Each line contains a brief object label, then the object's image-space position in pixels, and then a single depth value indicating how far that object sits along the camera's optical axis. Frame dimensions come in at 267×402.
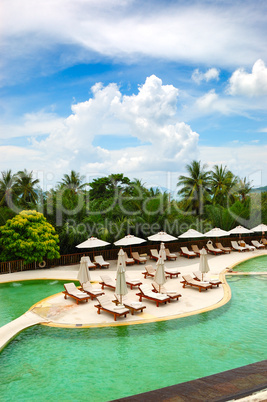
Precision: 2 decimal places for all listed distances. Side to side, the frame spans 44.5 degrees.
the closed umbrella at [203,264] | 14.65
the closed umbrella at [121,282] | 11.41
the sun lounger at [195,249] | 23.44
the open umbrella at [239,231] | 24.95
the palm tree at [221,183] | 38.84
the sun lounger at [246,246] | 24.95
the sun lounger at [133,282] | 14.54
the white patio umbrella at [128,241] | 20.06
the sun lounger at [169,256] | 21.81
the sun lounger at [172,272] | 16.61
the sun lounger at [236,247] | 24.88
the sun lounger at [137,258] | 20.84
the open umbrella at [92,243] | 18.84
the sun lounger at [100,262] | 19.44
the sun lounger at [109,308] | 10.94
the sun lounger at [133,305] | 11.41
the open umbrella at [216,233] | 23.30
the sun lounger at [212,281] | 14.63
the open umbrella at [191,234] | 22.70
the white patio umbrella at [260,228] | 26.33
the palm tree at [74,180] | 45.97
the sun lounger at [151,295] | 12.31
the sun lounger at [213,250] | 23.72
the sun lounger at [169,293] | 12.69
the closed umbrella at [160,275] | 12.76
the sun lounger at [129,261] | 20.31
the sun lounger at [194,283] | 14.07
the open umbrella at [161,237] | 21.03
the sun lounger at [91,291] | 13.02
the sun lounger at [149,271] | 16.64
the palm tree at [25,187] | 39.47
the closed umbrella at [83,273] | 13.13
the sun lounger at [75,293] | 12.63
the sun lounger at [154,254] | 21.91
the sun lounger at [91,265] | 19.15
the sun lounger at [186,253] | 22.73
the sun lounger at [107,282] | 14.39
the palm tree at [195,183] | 36.76
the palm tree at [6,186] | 31.15
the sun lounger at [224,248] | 24.23
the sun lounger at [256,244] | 25.92
